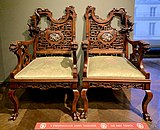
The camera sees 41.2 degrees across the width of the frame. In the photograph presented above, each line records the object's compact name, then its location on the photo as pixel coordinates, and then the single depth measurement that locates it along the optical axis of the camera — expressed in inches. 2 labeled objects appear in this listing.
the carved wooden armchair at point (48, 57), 76.0
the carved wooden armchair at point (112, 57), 75.6
